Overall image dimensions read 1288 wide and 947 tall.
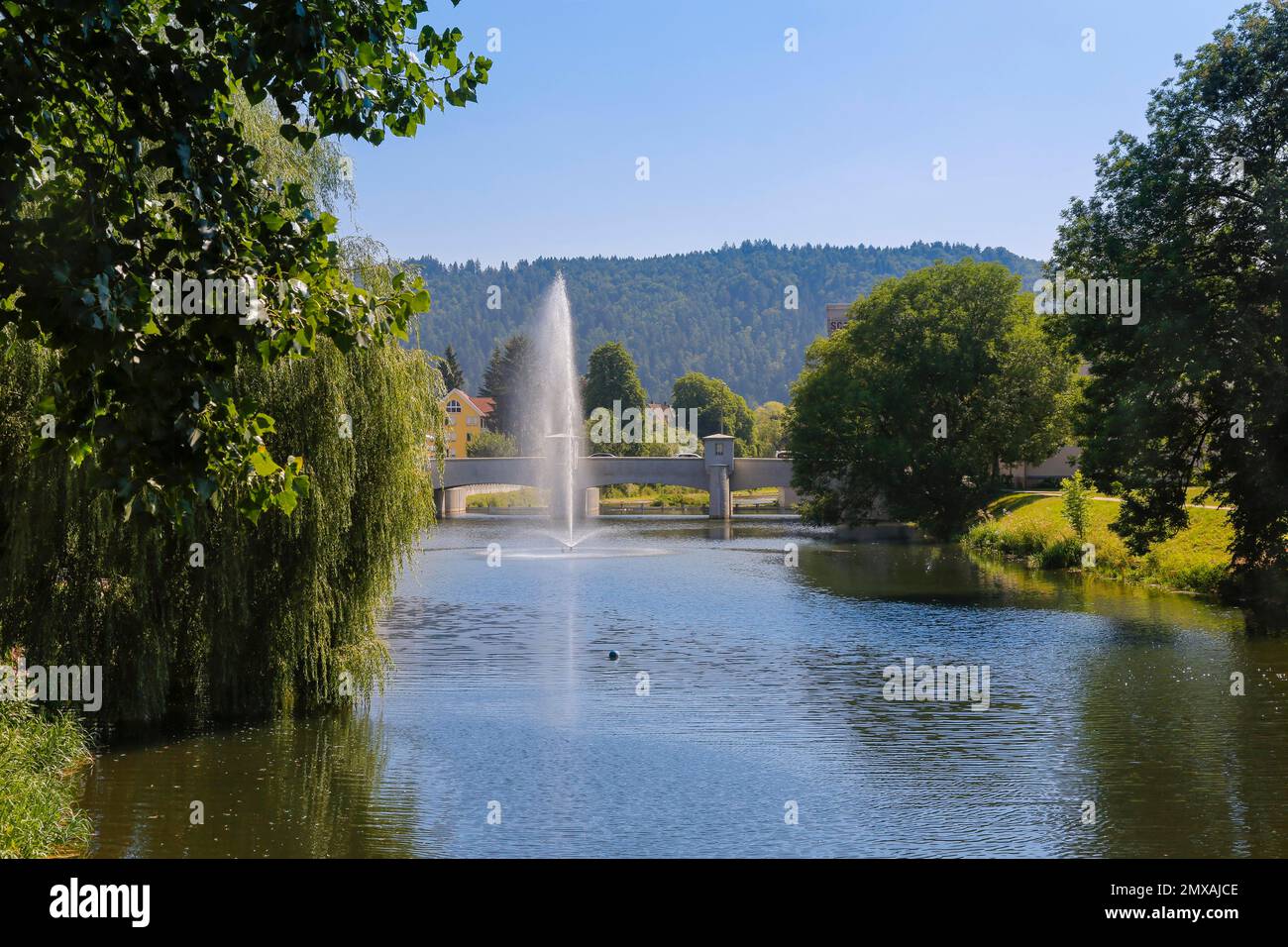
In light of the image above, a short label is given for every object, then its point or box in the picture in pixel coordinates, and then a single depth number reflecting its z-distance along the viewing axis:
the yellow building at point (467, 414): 154.38
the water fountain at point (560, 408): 75.19
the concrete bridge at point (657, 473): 88.38
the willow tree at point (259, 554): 16.11
